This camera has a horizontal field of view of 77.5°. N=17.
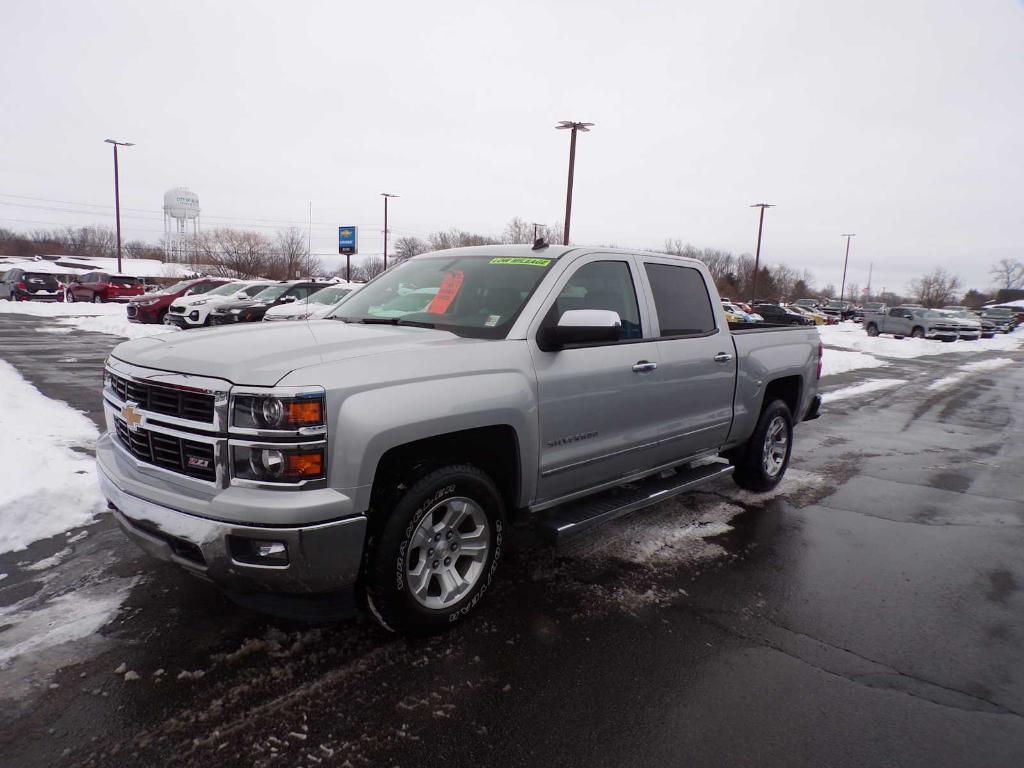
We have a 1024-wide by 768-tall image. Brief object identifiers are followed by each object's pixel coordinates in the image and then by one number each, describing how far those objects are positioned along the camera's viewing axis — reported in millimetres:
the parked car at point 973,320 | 33000
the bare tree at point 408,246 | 74750
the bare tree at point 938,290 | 94750
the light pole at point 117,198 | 39281
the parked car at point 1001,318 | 46062
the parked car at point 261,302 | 19781
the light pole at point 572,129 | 25312
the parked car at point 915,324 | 31109
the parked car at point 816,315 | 48225
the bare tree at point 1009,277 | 106312
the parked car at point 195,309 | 19500
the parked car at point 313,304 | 14562
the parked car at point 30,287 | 31453
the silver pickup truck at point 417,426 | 2590
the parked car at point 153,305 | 21672
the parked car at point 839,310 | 56406
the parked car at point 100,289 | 30859
